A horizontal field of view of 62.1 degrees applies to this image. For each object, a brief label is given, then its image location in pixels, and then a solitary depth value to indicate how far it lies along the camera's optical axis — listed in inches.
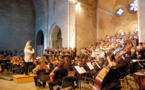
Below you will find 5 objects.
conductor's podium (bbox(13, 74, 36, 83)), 257.6
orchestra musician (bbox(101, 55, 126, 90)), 120.1
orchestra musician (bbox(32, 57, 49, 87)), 221.8
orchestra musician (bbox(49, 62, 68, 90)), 176.2
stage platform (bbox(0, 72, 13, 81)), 283.1
